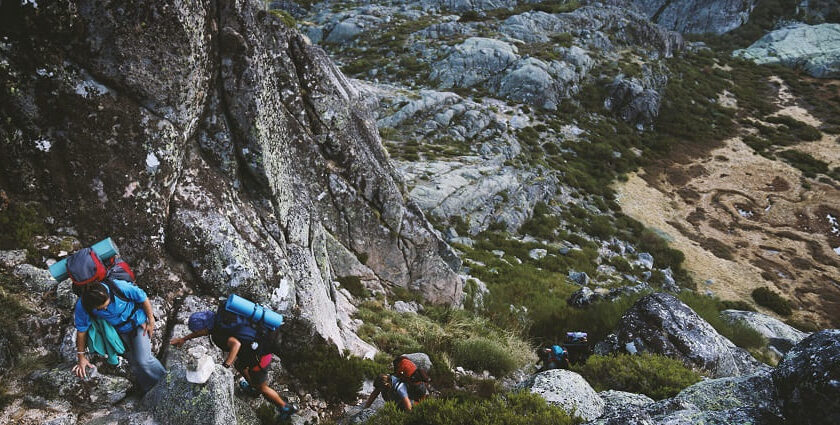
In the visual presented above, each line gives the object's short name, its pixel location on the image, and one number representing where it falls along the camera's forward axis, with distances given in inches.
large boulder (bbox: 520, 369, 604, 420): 257.4
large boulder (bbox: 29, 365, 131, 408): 184.7
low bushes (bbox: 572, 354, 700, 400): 340.2
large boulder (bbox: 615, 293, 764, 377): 435.2
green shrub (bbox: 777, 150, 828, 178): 1542.8
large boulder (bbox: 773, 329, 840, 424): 158.2
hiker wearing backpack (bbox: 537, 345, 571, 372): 392.8
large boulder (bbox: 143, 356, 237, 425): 180.4
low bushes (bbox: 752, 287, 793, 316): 893.2
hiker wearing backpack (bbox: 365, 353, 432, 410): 253.6
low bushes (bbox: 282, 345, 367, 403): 270.4
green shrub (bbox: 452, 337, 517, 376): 400.2
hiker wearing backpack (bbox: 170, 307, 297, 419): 211.8
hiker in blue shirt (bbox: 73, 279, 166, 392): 179.6
